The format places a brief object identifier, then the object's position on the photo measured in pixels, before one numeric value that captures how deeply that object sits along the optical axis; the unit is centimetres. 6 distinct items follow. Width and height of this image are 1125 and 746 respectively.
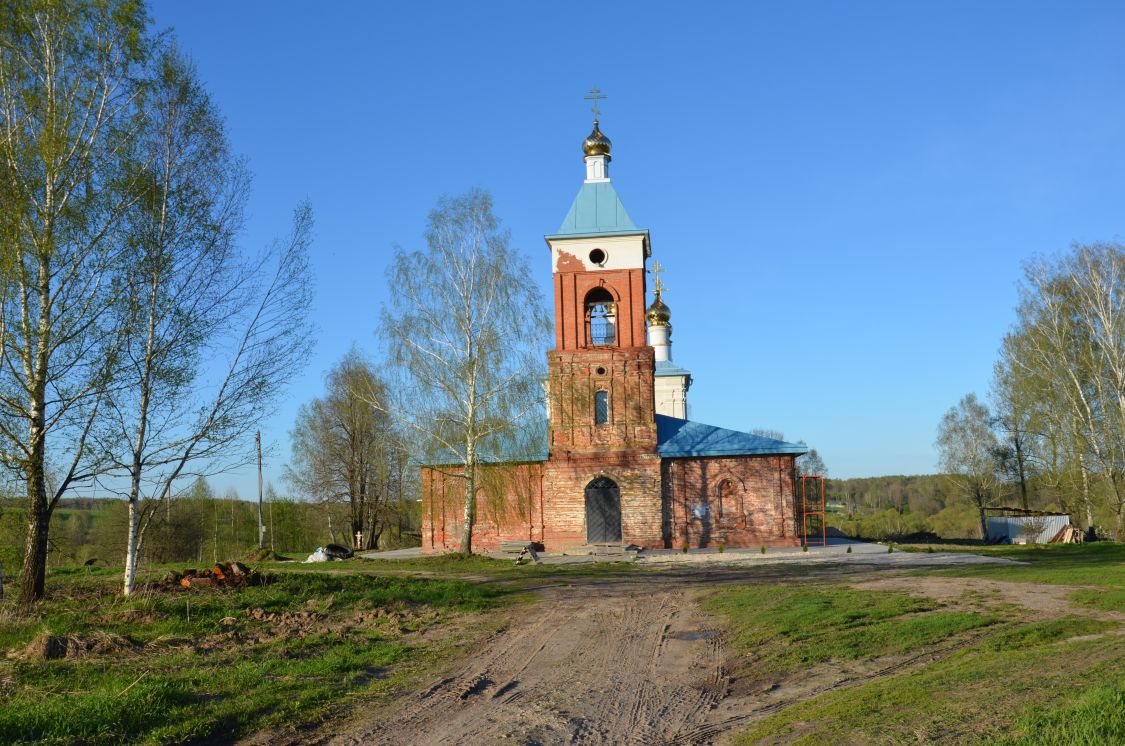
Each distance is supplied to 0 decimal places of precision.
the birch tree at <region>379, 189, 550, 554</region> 2220
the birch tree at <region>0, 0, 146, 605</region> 1095
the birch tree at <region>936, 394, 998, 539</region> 4219
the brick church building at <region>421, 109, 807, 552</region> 2609
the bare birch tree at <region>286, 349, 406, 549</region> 3669
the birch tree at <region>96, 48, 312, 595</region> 1224
